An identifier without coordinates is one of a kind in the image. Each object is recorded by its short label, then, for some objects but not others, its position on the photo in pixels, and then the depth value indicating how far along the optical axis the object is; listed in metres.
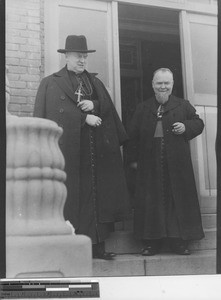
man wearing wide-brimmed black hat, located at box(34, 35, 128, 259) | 3.80
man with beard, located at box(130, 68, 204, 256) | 3.94
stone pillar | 3.54
